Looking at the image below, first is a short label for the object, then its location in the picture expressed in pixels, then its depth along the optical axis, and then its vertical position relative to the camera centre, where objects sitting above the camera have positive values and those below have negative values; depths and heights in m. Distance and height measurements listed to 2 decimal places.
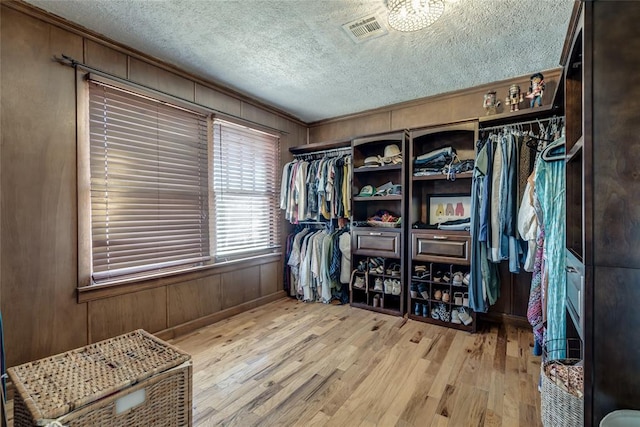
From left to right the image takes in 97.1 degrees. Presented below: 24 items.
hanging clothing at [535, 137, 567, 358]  1.61 -0.16
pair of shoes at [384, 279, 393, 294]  3.14 -0.85
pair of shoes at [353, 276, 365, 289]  3.34 -0.85
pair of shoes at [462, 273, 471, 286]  2.68 -0.66
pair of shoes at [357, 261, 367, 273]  3.34 -0.67
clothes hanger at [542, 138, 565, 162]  1.71 +0.37
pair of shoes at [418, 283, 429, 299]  2.91 -0.84
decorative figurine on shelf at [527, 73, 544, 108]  2.50 +1.07
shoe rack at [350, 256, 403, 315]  3.14 -0.85
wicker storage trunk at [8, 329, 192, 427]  1.00 -0.67
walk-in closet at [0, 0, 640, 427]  1.08 -0.03
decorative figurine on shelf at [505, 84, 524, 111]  2.64 +1.06
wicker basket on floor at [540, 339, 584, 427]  1.19 -0.81
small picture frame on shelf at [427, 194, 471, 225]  3.01 +0.03
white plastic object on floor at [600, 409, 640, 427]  0.96 -0.72
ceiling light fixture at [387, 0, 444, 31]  1.57 +1.14
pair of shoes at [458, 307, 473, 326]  2.67 -1.02
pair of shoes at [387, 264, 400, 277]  3.13 -0.67
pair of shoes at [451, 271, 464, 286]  2.73 -0.66
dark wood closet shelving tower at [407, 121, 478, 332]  2.71 -0.28
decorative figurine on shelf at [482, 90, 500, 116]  2.73 +1.05
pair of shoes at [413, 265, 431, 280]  2.92 -0.65
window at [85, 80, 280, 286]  2.10 +0.22
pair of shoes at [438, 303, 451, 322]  2.78 -1.02
